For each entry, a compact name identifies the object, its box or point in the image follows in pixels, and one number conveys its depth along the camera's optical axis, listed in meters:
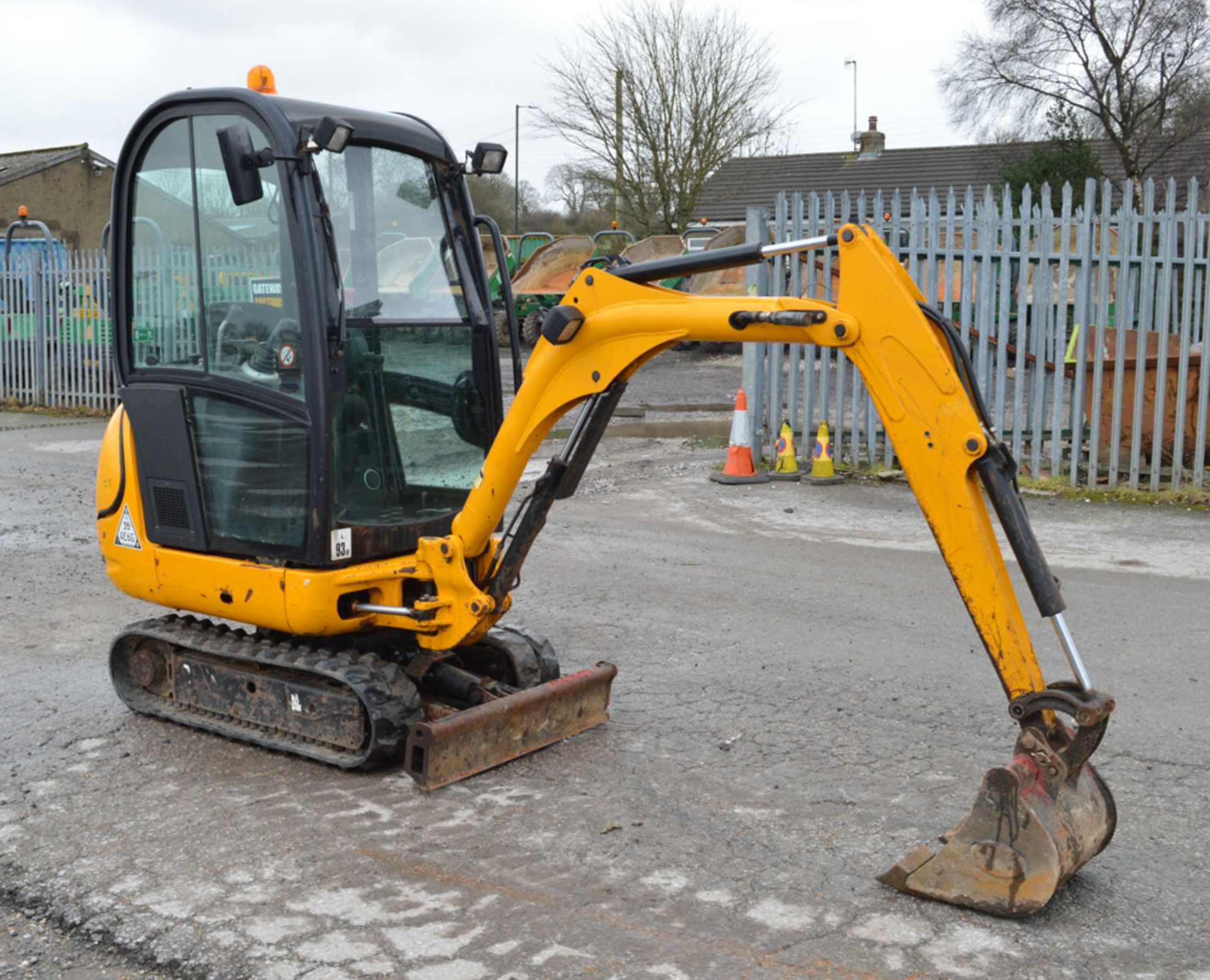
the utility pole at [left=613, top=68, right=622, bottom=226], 33.38
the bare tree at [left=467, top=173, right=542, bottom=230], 45.06
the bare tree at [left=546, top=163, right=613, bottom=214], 33.97
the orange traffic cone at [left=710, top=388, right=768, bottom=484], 11.80
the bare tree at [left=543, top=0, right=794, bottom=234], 33.19
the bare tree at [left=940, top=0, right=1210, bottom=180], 28.95
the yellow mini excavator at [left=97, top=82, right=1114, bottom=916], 4.73
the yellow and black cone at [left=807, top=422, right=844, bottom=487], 11.67
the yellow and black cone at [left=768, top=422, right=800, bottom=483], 11.93
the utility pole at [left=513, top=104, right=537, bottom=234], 49.22
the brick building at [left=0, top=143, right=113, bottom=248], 38.59
